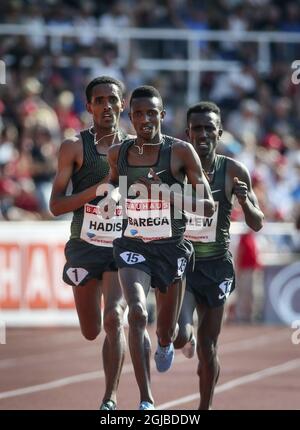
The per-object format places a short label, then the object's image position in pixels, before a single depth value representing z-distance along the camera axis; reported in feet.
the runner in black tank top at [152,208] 57.62
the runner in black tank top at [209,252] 61.57
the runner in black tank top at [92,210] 61.11
